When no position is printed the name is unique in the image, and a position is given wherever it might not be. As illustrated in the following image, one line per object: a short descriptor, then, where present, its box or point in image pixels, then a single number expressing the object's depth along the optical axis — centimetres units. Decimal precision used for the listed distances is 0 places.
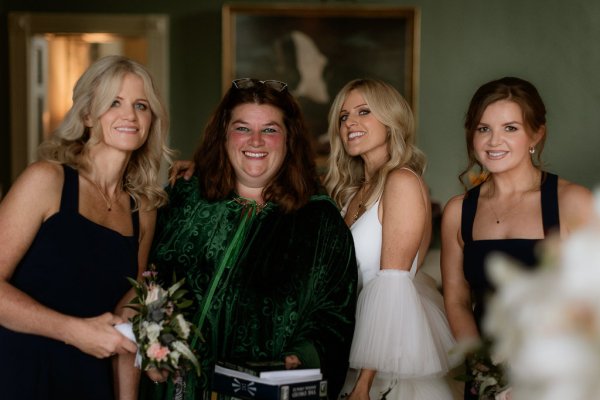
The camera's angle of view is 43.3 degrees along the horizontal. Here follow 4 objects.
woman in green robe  298
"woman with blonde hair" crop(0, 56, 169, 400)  250
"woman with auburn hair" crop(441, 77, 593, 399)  290
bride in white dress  315
